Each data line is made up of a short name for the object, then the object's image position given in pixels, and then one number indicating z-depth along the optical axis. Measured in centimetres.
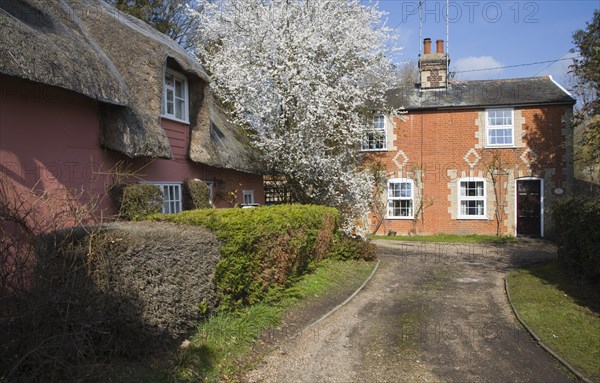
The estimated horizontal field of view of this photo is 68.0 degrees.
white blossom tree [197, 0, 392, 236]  1301
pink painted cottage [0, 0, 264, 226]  618
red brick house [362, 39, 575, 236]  1972
